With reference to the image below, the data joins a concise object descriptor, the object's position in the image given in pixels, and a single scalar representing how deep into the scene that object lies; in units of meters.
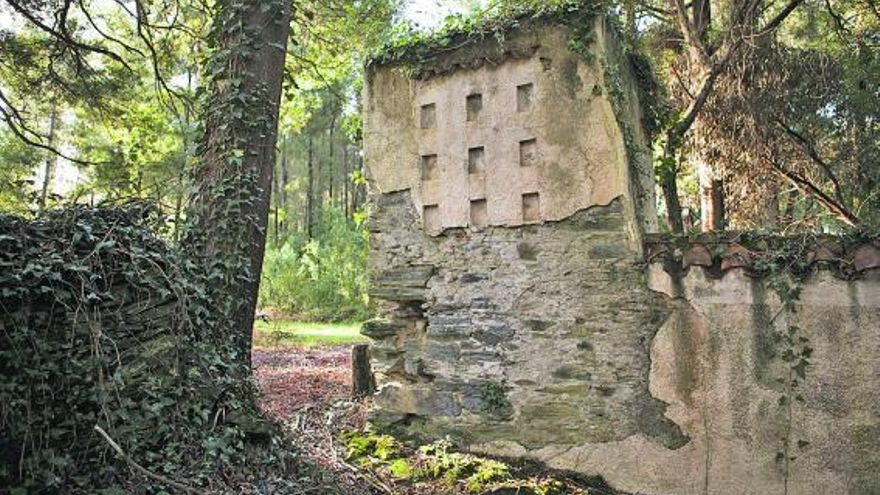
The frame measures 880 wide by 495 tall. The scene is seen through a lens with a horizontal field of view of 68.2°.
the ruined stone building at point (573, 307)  4.30
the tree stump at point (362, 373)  7.00
